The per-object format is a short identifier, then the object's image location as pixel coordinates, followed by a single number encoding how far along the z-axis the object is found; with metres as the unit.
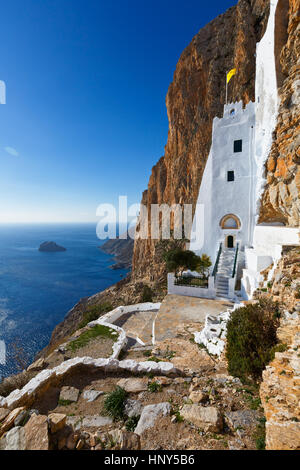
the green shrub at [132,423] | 3.08
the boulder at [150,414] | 2.98
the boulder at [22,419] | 2.68
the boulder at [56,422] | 2.54
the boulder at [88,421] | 3.13
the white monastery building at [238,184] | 10.97
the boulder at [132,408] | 3.32
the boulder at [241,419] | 2.80
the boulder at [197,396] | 3.39
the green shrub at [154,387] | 3.94
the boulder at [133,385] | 3.97
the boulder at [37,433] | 2.29
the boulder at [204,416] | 2.79
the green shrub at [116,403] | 3.36
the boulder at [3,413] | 2.98
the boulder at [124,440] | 2.57
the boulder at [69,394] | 3.95
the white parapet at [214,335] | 5.89
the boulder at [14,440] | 2.28
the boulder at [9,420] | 2.68
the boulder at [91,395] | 3.91
